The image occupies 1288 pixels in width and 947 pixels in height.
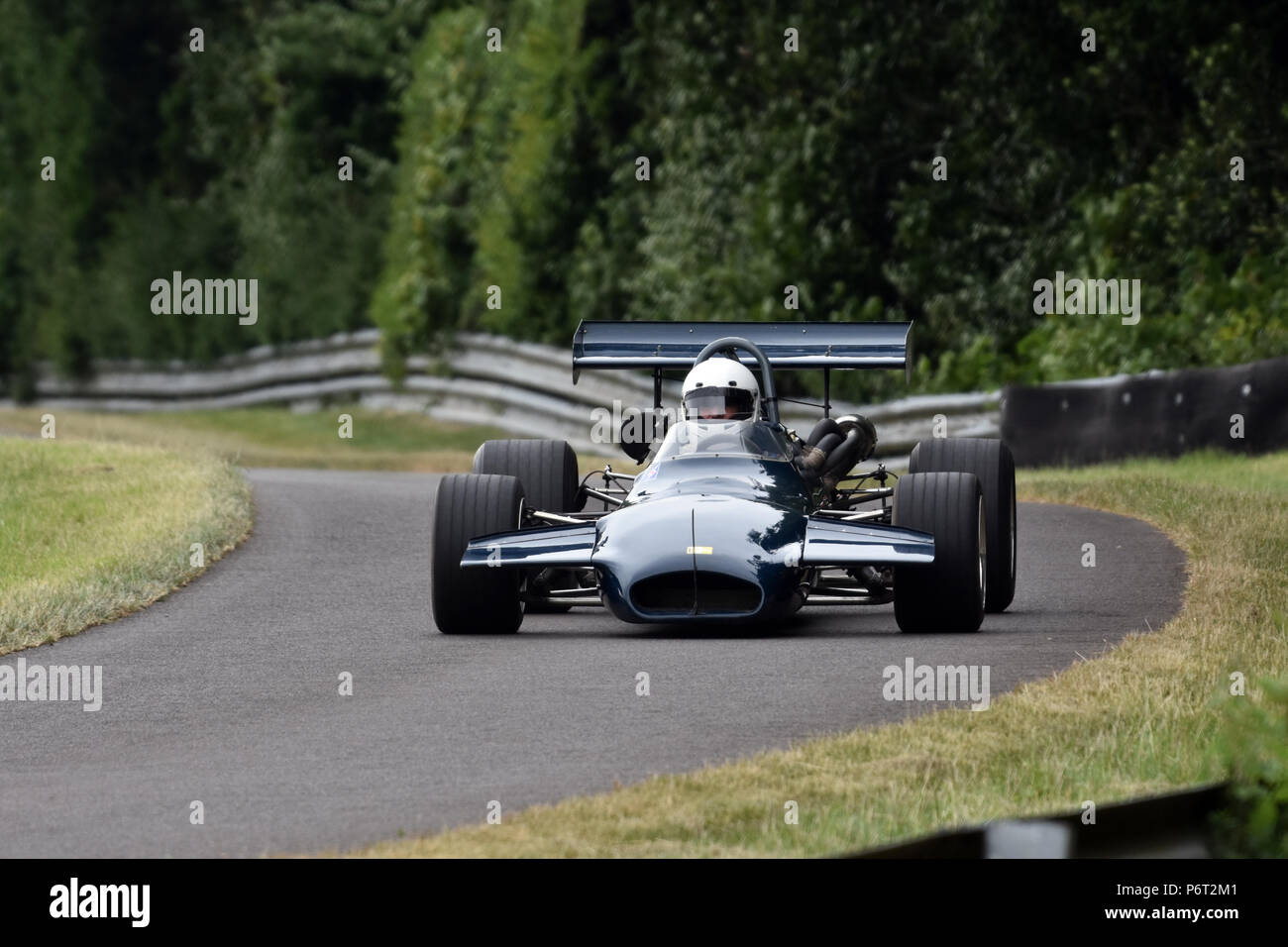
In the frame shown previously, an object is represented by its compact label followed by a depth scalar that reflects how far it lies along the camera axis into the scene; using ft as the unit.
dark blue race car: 34.17
